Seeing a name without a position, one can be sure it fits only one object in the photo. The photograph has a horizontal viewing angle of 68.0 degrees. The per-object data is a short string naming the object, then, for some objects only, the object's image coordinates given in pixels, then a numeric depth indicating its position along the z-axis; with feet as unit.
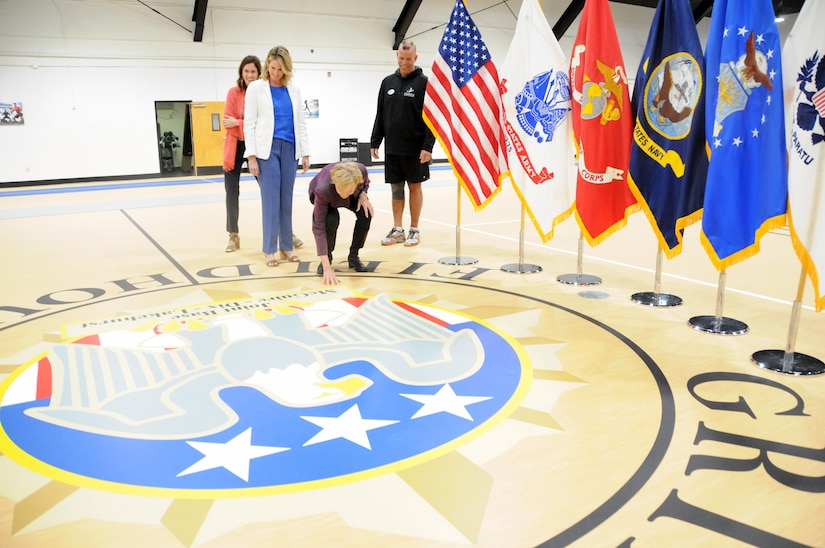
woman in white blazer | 15.29
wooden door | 47.65
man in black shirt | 18.06
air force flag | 9.21
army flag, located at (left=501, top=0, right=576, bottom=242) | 13.67
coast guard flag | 8.36
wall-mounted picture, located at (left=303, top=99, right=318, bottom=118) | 52.42
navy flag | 11.02
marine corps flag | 12.57
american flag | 15.16
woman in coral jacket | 16.67
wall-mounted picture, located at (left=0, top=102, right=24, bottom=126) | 41.52
